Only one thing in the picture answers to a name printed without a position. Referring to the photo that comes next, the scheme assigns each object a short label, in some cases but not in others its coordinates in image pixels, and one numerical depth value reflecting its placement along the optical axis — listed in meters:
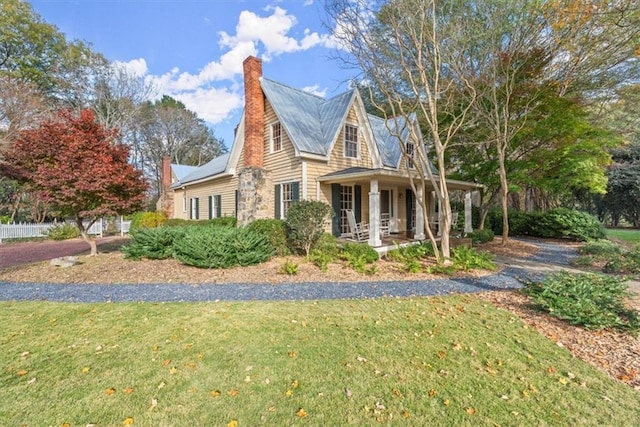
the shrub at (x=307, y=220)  9.16
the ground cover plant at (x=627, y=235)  14.96
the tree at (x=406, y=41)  8.40
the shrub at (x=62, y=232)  17.69
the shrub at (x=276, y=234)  9.81
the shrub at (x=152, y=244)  9.25
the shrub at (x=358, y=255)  7.84
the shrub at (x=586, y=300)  4.07
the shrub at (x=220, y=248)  7.96
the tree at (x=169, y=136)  34.69
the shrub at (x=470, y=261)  7.86
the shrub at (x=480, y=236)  13.46
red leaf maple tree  8.30
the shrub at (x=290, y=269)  7.27
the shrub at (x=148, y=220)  18.76
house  11.51
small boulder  8.39
